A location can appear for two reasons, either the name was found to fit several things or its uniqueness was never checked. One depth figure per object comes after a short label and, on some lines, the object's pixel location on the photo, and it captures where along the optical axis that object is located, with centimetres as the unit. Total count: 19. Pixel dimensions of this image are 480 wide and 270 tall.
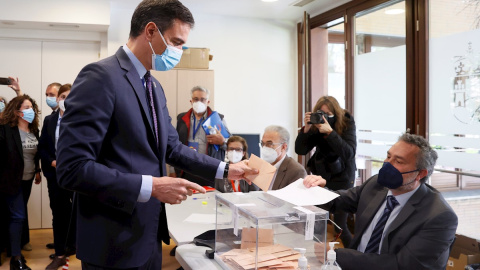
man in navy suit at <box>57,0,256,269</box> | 120
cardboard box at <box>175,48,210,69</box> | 535
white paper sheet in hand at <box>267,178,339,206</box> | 171
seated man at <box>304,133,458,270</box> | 190
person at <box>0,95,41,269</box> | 393
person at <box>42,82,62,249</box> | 457
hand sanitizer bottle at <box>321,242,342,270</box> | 156
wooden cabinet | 532
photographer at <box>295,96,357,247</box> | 384
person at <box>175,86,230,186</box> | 442
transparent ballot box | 162
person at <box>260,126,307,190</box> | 301
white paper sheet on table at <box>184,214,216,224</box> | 267
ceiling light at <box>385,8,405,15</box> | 446
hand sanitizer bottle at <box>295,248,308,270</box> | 157
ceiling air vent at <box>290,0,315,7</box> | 533
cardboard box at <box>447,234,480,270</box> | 314
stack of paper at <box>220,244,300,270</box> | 162
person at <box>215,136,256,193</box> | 341
